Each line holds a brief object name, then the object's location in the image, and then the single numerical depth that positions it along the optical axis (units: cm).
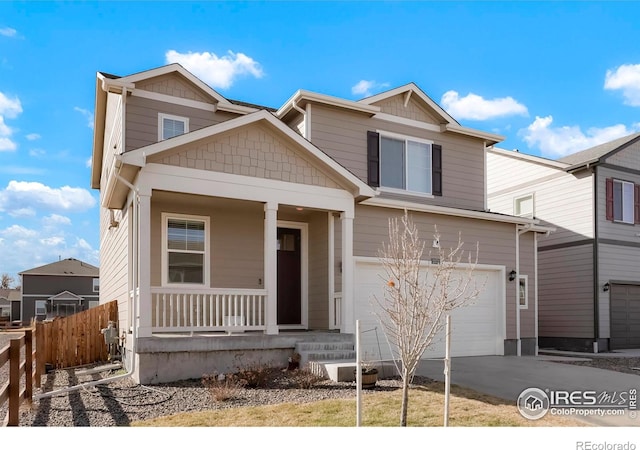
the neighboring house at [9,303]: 4825
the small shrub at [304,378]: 795
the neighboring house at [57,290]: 4256
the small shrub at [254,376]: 798
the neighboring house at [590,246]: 1608
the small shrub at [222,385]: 711
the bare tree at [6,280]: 6689
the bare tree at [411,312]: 555
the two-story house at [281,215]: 885
